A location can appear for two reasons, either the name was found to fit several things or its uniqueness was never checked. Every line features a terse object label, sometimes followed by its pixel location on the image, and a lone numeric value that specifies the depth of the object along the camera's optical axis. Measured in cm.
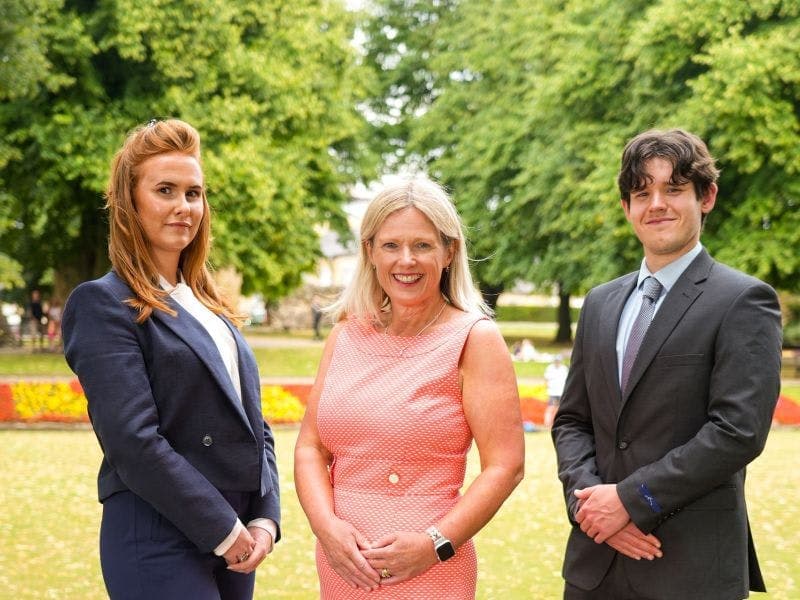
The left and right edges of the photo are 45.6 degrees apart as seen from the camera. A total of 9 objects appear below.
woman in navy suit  327
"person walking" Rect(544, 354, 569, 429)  1762
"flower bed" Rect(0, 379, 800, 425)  1706
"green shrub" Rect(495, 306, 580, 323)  6900
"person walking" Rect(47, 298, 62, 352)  3136
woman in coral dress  345
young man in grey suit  340
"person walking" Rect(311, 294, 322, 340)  4248
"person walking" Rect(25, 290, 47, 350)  3479
